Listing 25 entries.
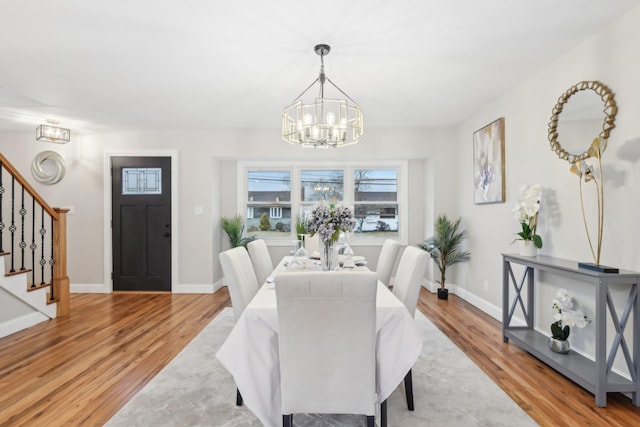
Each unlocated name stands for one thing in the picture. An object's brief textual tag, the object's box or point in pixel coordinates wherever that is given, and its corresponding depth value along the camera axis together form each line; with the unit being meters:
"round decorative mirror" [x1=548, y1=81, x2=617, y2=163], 2.46
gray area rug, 2.01
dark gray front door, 5.30
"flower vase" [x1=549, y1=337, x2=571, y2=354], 2.67
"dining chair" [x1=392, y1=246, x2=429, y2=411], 2.12
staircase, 3.52
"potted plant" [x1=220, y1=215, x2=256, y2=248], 5.40
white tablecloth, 1.82
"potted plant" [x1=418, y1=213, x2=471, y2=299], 4.84
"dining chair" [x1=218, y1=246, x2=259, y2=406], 2.28
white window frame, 5.79
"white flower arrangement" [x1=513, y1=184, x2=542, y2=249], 3.01
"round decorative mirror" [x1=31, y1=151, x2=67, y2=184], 5.25
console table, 2.14
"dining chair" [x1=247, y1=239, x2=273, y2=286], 3.24
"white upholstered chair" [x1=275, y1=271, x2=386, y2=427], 1.59
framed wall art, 3.89
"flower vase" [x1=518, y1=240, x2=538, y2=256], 3.05
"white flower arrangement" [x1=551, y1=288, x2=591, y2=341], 2.57
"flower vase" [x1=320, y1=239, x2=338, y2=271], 2.53
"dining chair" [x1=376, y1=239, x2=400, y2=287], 3.19
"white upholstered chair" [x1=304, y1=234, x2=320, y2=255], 4.29
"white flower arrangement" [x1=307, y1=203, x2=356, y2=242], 2.43
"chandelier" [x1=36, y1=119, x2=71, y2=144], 4.51
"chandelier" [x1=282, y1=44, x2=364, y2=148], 2.71
